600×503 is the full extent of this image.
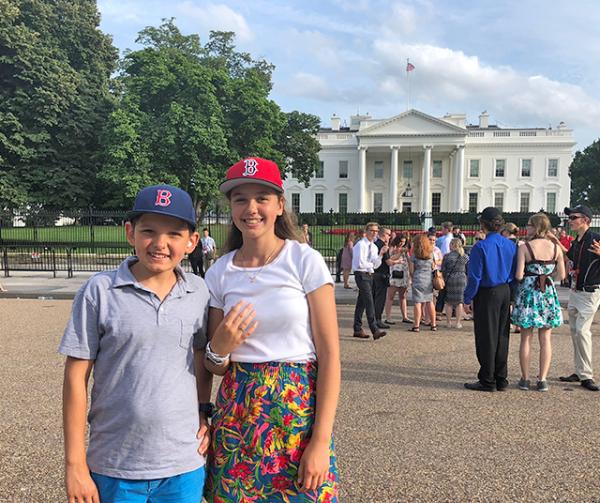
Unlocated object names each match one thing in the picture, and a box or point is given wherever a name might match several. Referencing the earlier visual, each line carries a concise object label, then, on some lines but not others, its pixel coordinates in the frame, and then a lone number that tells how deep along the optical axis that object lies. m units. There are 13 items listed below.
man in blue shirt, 5.21
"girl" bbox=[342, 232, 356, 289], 13.25
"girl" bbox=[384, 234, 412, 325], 9.05
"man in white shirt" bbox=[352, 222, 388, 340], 7.78
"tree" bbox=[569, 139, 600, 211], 58.20
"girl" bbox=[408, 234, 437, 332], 8.38
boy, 1.64
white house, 62.22
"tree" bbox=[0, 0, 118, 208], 28.88
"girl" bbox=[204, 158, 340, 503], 1.71
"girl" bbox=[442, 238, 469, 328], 8.66
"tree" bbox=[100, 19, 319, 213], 29.94
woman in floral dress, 5.28
